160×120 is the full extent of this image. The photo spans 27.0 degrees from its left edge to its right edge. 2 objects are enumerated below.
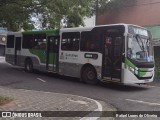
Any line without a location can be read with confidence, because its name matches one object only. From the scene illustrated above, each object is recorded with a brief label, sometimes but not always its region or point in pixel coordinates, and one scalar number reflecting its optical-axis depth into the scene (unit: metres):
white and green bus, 14.49
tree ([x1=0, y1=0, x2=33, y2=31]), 19.28
